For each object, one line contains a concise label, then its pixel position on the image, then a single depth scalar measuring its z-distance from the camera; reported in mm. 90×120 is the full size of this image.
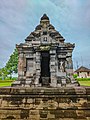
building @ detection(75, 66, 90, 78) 34949
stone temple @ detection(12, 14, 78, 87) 7084
